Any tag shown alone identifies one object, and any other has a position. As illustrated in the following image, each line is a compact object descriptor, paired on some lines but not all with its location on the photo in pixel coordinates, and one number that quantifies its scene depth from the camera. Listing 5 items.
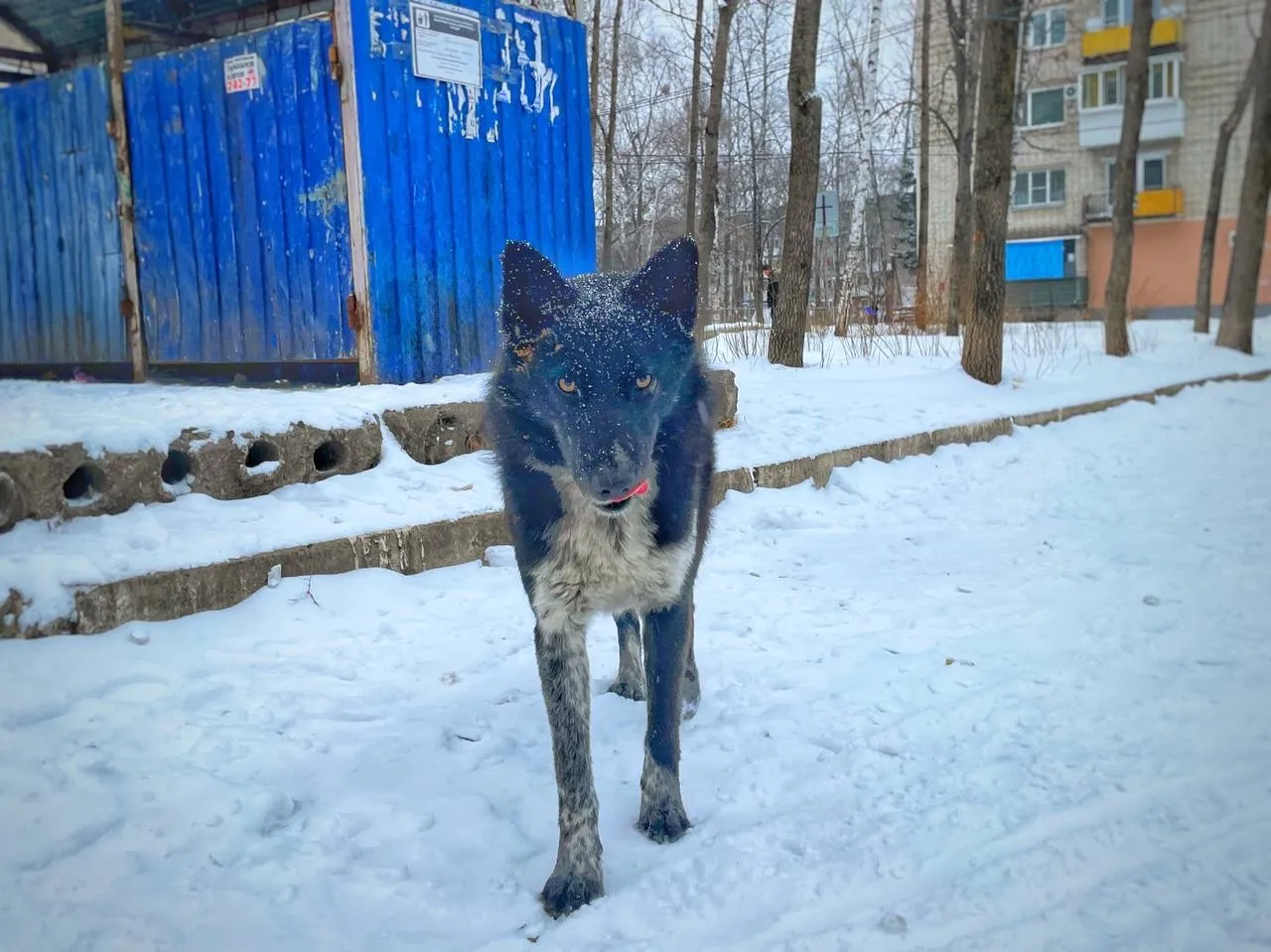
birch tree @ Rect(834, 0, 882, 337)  16.64
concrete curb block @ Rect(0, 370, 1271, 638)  3.52
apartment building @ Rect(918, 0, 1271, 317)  32.47
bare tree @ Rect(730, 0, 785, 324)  28.70
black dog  2.39
